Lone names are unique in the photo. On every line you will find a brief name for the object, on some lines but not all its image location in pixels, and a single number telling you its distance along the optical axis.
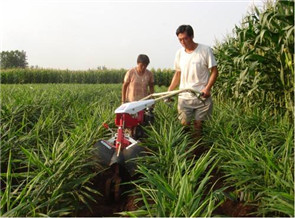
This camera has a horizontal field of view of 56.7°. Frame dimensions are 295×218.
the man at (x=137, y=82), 4.25
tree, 59.16
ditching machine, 2.32
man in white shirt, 3.39
